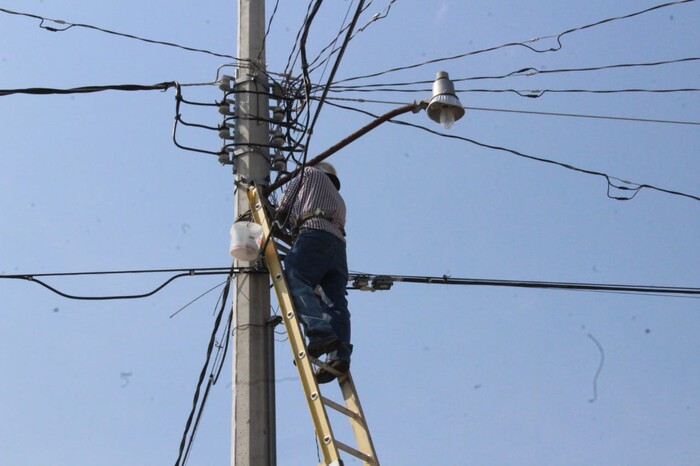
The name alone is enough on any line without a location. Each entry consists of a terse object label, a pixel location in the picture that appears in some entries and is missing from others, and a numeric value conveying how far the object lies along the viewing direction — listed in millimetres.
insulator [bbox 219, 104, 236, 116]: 12897
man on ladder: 10950
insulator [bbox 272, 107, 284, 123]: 12929
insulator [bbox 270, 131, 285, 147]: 12757
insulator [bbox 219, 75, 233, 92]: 13092
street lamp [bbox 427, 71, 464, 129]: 10879
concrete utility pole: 10605
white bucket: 11452
